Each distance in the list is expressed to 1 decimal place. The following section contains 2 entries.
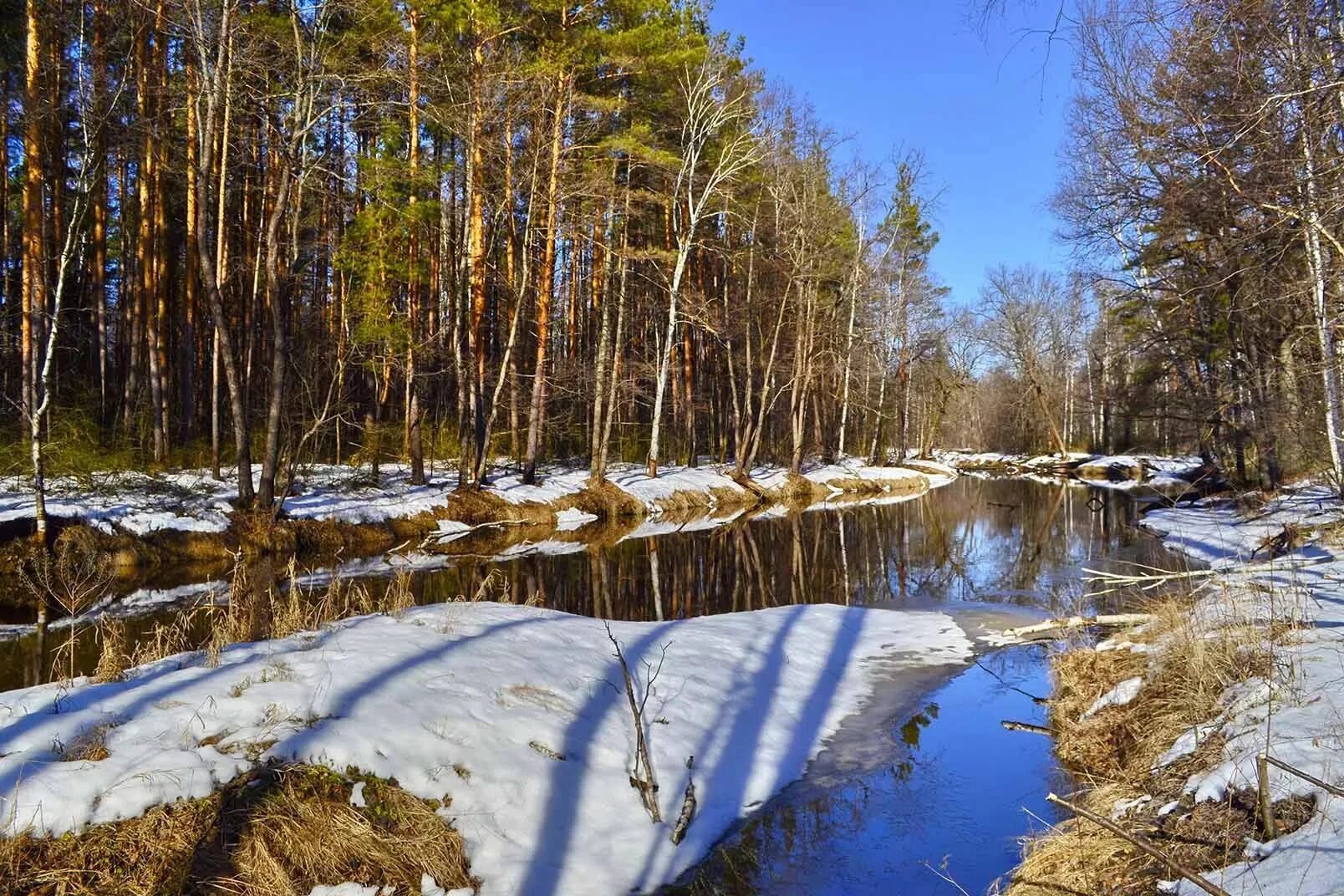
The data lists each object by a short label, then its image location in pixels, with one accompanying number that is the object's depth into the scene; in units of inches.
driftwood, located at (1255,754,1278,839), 129.3
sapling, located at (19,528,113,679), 437.1
